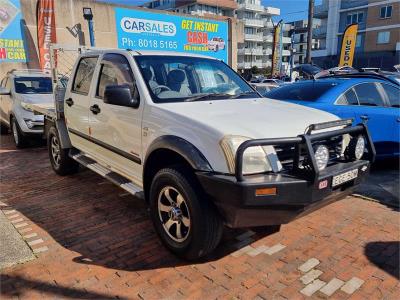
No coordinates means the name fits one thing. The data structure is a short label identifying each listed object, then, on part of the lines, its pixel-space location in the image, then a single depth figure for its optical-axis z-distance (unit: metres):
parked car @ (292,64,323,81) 11.40
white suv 7.96
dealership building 13.46
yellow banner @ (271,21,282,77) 27.75
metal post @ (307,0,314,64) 19.58
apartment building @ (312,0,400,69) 41.00
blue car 5.51
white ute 2.68
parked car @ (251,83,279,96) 13.29
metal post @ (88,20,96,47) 14.25
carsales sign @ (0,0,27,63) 13.07
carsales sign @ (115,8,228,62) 16.12
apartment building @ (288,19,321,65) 71.10
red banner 13.48
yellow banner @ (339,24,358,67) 22.59
